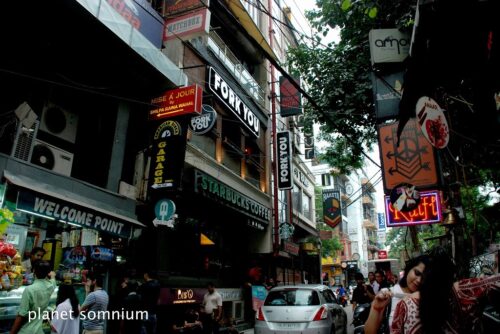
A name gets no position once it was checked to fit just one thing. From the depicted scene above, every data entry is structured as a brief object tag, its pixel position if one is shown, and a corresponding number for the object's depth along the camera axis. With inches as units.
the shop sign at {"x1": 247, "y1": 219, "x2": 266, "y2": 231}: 607.5
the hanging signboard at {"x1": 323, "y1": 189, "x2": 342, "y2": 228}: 854.5
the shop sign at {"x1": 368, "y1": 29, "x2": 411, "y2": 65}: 287.4
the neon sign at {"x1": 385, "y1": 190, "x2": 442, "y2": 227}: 387.2
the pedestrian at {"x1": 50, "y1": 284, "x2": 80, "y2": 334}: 211.5
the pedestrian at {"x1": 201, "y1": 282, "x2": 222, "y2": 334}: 377.1
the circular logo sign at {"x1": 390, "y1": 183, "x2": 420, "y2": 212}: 328.5
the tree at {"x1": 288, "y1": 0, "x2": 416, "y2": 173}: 430.3
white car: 330.3
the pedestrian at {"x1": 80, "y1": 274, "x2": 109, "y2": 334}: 245.6
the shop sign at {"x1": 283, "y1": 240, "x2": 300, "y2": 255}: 719.1
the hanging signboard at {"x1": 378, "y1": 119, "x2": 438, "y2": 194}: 345.7
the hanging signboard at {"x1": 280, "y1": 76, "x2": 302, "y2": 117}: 790.5
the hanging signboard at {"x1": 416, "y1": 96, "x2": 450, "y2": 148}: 225.3
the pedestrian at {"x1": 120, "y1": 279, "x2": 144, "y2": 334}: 291.9
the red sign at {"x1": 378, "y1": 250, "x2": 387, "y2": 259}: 1591.5
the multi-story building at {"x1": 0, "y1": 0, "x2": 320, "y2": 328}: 297.7
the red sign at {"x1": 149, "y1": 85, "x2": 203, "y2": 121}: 386.6
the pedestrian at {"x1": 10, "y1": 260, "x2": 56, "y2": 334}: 185.0
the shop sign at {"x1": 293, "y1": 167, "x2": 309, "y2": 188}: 982.1
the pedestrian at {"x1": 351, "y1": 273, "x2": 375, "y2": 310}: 425.7
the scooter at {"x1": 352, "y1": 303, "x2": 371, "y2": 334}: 333.1
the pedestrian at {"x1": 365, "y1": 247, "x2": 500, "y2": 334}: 92.4
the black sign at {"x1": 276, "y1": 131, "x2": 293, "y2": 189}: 707.4
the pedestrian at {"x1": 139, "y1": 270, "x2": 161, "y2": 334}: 309.3
